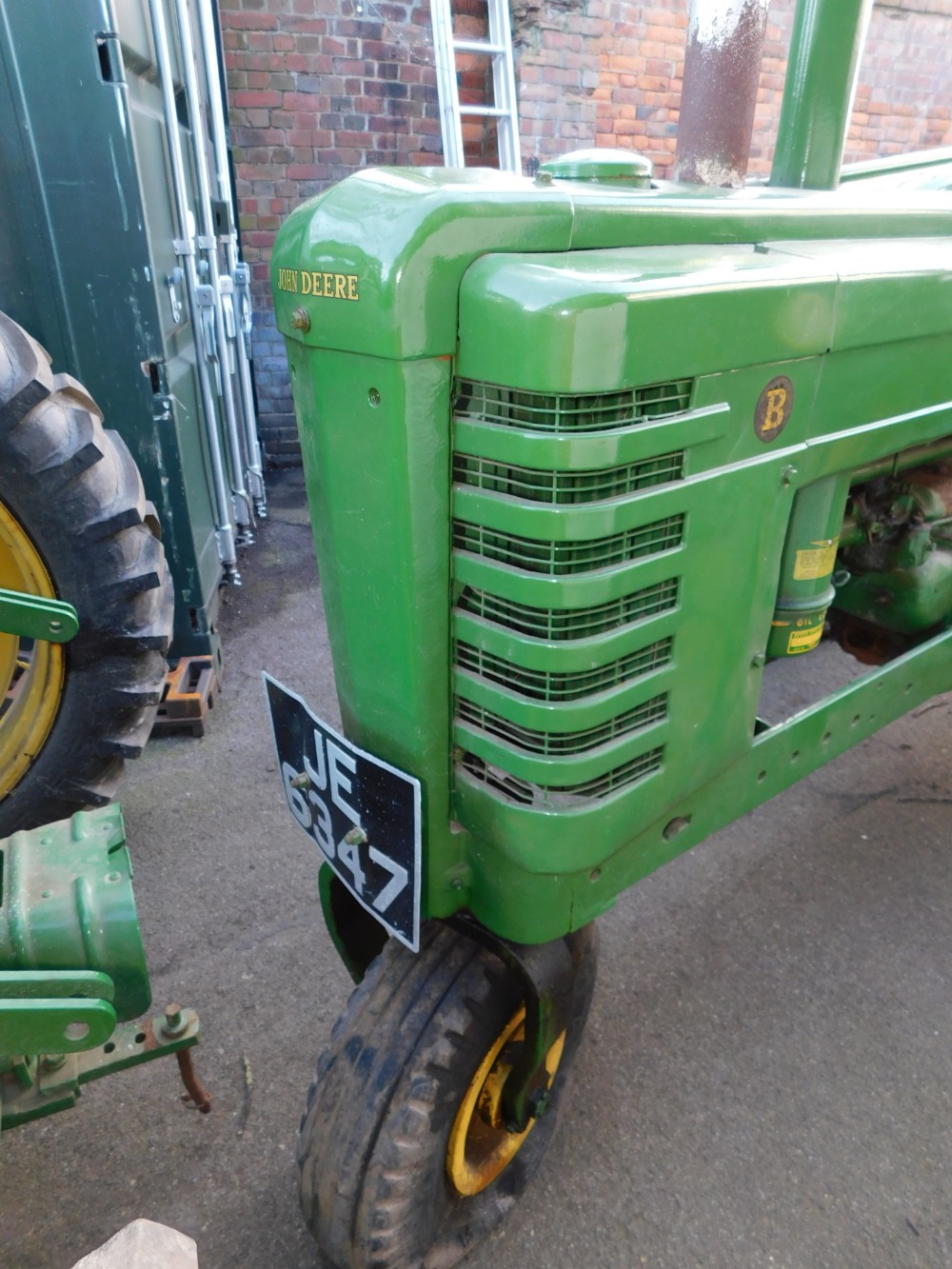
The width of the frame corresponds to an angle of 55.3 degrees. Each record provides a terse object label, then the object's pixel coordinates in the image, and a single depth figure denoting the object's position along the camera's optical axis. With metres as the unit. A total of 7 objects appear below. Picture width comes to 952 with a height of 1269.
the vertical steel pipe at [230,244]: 3.49
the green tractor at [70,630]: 1.39
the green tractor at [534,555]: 0.97
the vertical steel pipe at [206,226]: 3.13
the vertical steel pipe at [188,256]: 2.70
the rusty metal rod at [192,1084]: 1.47
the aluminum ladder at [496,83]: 4.43
